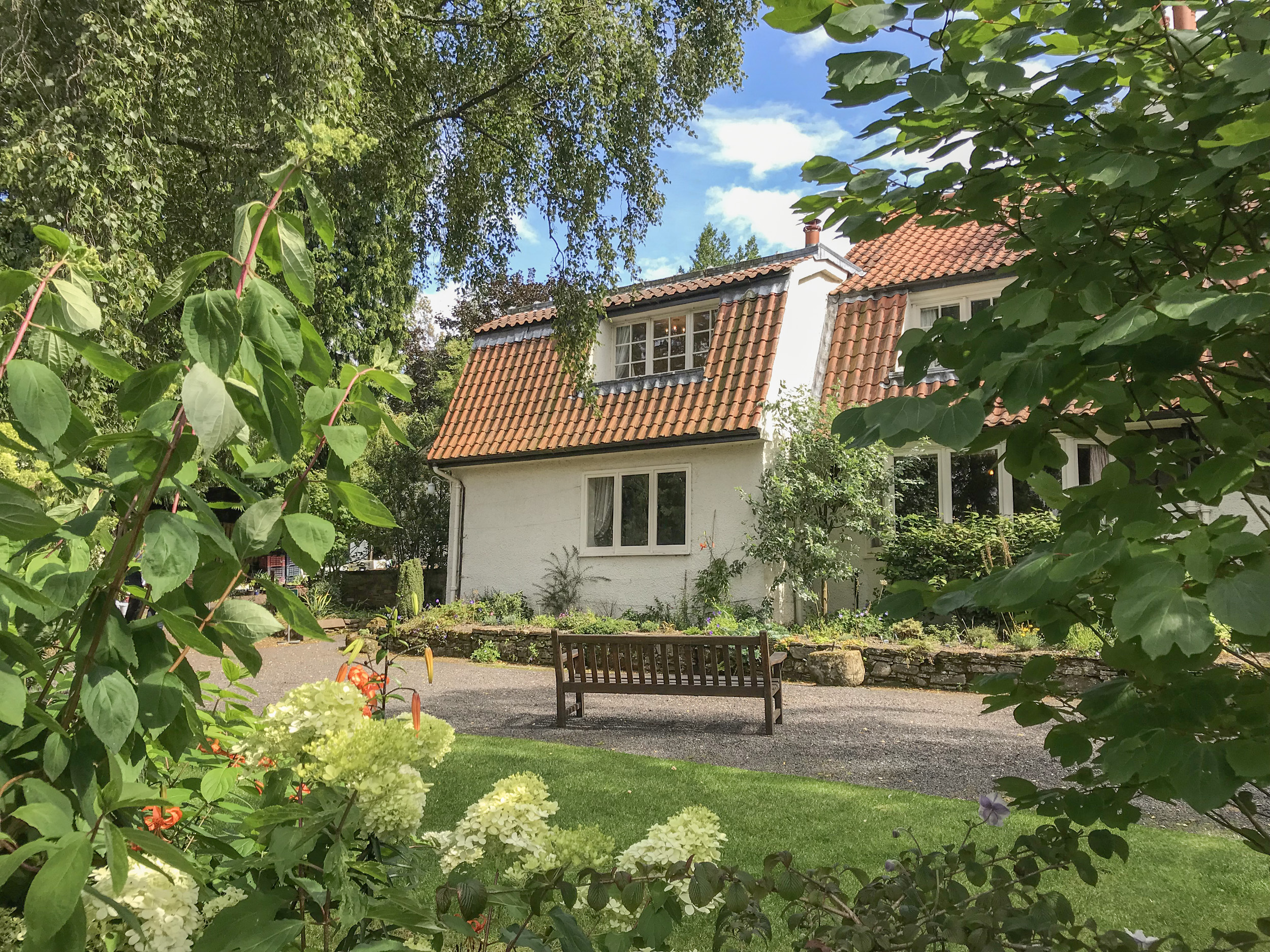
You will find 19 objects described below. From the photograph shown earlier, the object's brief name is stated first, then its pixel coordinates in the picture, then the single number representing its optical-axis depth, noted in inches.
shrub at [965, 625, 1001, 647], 448.8
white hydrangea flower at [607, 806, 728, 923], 63.5
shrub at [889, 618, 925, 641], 474.0
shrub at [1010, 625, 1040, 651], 429.6
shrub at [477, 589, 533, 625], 629.9
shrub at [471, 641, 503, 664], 526.3
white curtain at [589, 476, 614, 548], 660.7
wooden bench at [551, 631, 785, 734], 316.5
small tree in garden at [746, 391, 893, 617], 544.4
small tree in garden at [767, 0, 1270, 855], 50.5
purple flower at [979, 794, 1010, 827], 89.9
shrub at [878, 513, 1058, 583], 510.6
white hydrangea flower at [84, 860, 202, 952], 48.6
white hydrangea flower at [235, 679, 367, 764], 62.1
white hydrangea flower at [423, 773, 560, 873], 63.6
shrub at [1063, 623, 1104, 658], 395.9
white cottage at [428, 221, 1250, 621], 592.4
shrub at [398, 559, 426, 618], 695.7
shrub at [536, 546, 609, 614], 647.8
